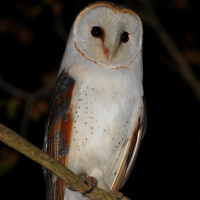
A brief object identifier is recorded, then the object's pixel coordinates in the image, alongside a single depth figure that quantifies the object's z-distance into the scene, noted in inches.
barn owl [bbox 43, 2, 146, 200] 145.3
